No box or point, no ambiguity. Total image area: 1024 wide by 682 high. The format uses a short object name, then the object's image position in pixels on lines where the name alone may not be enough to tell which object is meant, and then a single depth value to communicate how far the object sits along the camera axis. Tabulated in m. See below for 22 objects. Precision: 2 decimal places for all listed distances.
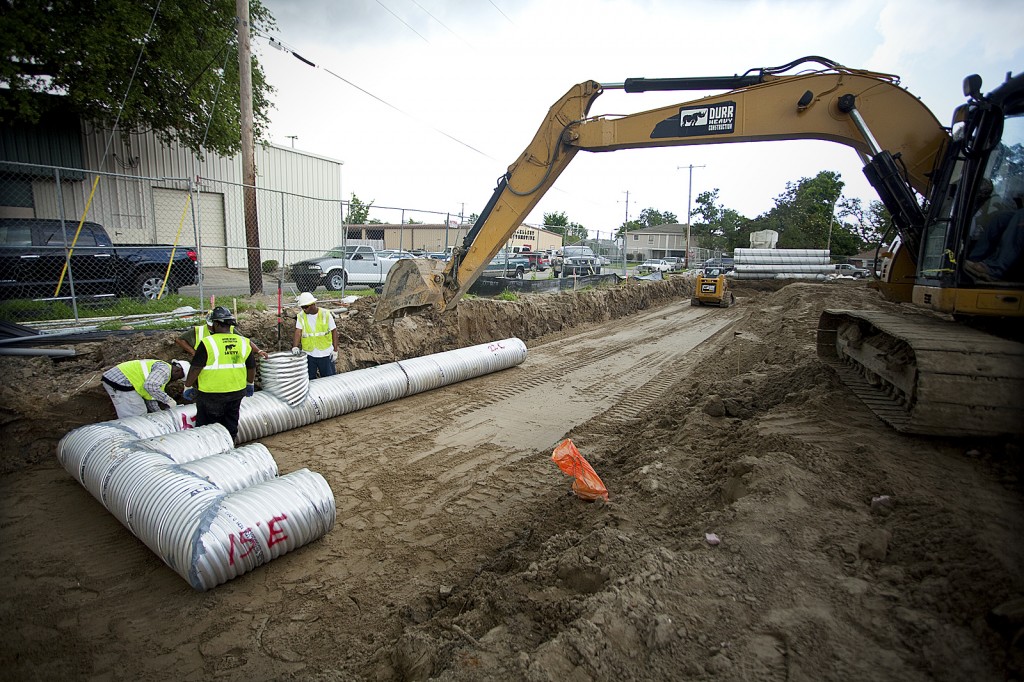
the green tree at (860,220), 52.55
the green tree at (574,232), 23.06
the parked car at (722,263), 34.83
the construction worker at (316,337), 7.32
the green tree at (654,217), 127.75
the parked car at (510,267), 19.80
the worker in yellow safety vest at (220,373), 5.13
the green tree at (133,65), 14.18
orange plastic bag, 4.56
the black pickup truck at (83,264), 9.44
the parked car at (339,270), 15.20
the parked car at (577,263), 22.53
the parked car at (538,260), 26.77
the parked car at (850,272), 35.78
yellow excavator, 4.12
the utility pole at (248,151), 12.95
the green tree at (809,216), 55.84
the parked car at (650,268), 36.28
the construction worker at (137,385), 5.88
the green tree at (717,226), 69.25
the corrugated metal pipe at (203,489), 3.64
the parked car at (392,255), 17.14
